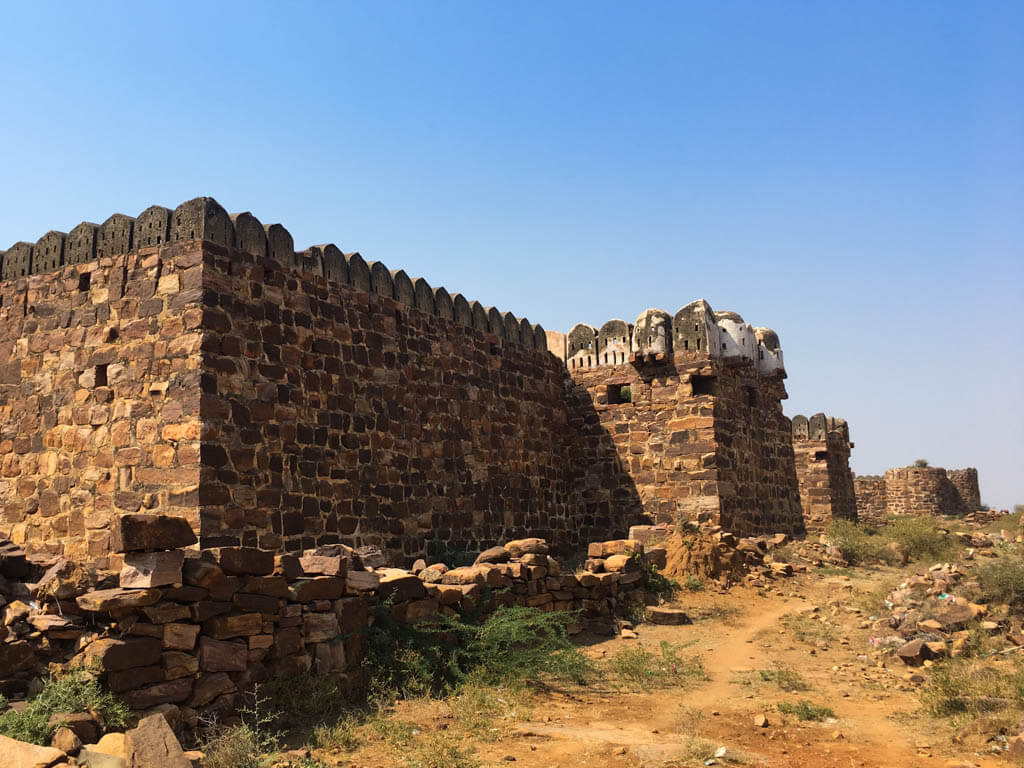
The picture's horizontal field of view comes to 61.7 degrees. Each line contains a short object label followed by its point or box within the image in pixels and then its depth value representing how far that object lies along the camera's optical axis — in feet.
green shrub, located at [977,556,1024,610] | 27.30
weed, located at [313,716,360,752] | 17.65
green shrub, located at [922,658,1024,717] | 18.63
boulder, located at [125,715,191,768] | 13.92
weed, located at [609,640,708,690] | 24.47
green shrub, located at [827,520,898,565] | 48.26
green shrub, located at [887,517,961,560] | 49.14
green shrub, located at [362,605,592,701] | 22.02
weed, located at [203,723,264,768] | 15.42
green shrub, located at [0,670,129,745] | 14.56
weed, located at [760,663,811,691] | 23.40
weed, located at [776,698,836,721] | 20.26
